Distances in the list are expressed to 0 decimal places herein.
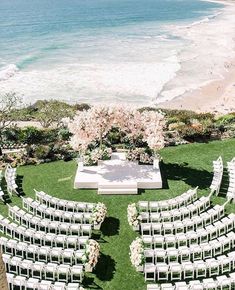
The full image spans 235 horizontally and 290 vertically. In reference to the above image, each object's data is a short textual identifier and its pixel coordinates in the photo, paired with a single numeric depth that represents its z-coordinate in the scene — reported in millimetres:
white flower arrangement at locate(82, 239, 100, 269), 19203
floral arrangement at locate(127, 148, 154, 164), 28703
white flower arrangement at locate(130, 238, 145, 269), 19156
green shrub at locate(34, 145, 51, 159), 30719
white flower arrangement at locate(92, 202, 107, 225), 22281
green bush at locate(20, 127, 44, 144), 33244
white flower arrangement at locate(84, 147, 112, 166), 28750
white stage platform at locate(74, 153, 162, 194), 26297
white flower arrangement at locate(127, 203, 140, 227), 22188
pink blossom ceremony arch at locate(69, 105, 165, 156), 28172
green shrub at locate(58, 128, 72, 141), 33719
